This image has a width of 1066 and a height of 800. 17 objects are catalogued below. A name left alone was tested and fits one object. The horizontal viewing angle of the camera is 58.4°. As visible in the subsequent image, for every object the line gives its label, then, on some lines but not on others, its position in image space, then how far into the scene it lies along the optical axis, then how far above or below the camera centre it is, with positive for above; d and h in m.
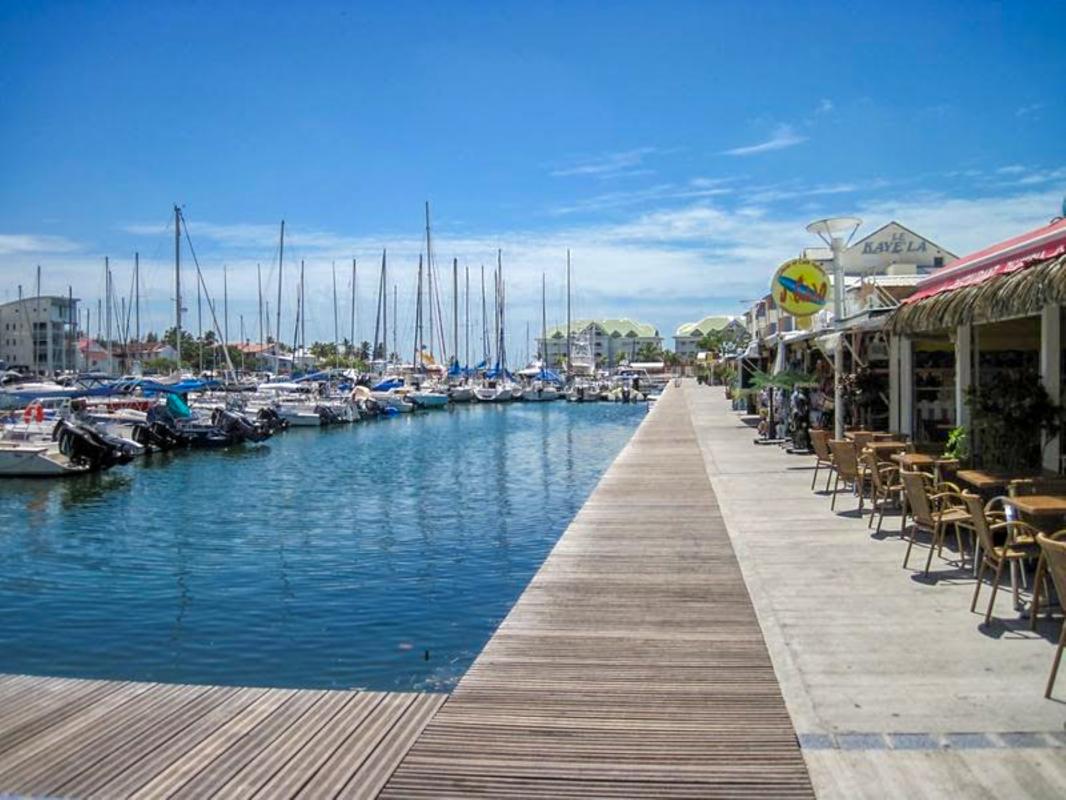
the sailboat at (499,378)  83.50 -0.11
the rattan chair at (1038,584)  6.09 -1.41
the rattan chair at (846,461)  12.24 -1.10
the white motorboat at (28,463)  29.27 -2.63
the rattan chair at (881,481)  10.91 -1.25
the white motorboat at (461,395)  81.16 -1.53
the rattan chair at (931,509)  8.34 -1.22
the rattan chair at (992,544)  6.81 -1.22
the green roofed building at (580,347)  160.30 +5.47
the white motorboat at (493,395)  83.31 -1.58
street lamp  17.28 +1.92
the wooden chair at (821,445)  14.56 -1.06
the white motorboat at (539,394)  87.44 -1.60
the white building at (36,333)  97.69 +4.74
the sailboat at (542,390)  87.62 -1.22
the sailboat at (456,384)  81.62 -0.65
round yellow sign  19.39 +1.81
